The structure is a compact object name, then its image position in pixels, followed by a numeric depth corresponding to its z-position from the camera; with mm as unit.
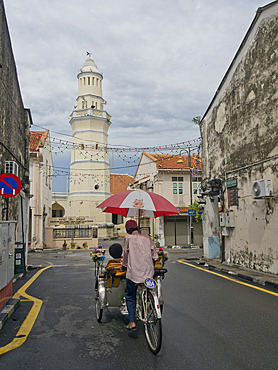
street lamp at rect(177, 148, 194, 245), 27847
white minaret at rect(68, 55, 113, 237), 41688
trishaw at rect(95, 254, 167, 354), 4277
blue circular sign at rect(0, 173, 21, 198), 9516
